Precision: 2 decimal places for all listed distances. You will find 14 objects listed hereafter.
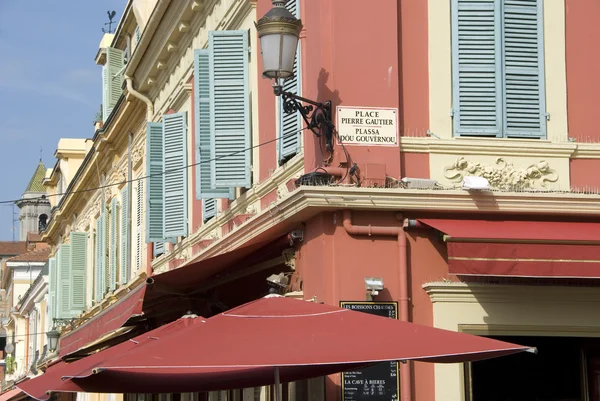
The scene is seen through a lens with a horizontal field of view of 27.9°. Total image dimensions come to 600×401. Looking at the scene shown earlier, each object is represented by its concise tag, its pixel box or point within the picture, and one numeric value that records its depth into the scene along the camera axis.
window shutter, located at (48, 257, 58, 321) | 33.75
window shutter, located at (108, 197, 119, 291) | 25.95
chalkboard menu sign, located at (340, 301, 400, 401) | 10.70
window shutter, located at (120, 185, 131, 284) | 23.98
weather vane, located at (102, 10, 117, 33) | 33.72
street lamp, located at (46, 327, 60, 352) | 29.86
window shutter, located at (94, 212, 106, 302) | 27.66
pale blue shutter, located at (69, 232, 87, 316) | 31.25
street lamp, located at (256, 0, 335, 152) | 10.80
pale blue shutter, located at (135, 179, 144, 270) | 22.67
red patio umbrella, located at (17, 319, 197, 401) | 9.79
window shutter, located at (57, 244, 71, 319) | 31.79
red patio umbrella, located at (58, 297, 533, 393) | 7.69
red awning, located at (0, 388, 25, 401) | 32.92
